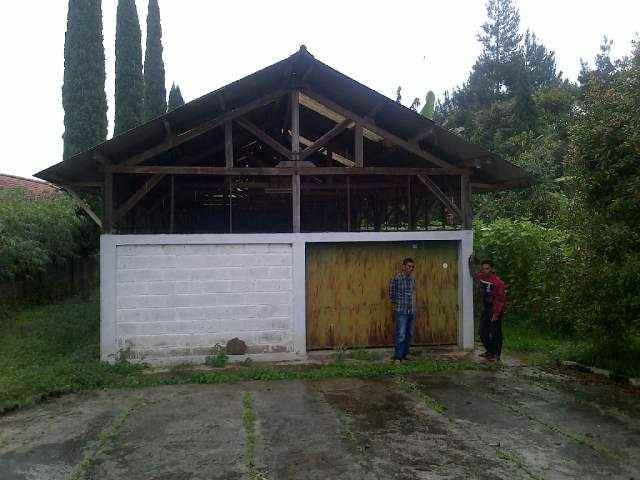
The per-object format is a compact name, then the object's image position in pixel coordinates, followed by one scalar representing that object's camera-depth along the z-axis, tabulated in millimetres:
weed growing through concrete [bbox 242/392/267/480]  4652
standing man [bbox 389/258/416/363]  8578
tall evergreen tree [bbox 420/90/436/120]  19597
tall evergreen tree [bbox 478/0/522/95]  45750
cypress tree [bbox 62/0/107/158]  20297
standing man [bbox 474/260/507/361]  8539
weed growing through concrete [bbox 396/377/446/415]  6409
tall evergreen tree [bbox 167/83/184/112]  38906
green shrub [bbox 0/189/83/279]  12453
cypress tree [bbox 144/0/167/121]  27953
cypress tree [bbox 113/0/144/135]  24156
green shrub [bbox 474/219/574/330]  11281
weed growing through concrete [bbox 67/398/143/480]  4703
